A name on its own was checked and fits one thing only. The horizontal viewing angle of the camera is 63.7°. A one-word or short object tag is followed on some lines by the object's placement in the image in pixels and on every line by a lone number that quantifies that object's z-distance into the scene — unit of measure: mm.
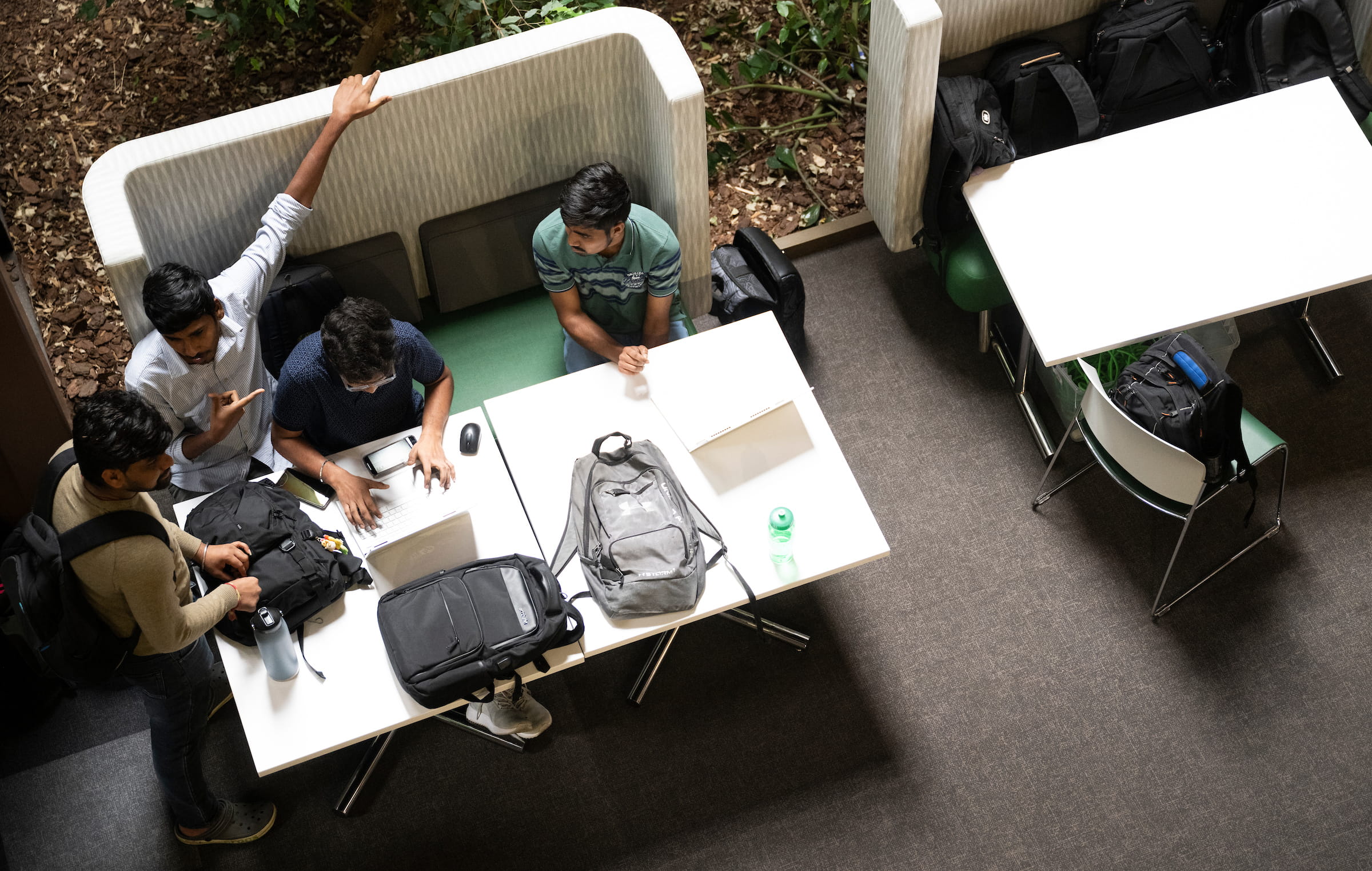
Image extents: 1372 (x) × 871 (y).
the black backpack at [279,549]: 2758
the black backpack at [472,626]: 2668
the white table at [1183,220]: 3254
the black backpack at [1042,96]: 3666
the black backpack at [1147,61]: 3764
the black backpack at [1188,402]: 3070
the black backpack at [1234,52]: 3889
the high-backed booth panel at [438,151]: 3104
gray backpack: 2789
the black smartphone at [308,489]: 3023
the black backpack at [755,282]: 3719
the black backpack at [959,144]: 3586
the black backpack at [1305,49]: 3756
